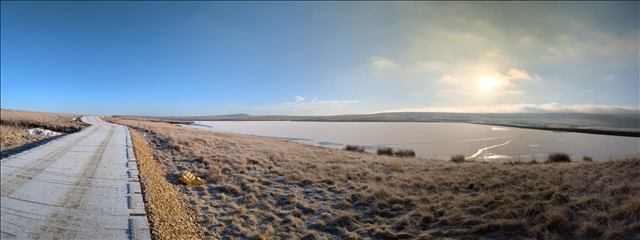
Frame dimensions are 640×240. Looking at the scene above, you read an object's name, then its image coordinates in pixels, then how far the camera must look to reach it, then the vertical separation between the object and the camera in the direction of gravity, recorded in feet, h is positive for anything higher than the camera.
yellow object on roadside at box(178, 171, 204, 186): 37.52 -7.89
